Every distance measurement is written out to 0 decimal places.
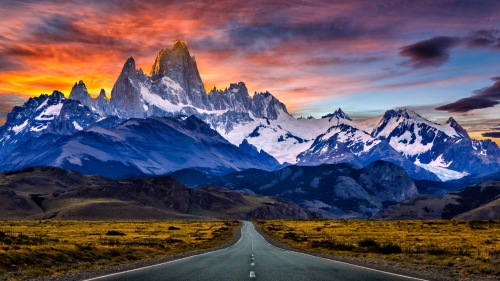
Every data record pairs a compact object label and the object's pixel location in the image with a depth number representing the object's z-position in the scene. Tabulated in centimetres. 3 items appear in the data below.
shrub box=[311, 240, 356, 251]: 6336
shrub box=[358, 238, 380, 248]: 6450
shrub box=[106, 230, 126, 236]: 10642
